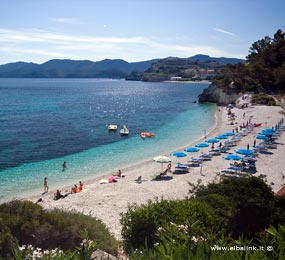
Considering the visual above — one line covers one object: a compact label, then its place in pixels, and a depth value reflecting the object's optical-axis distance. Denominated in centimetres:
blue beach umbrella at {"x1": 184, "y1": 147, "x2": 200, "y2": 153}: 2900
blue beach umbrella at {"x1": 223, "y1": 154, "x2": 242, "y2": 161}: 2478
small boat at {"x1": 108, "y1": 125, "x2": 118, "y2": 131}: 4667
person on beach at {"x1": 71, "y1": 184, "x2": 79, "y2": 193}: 2158
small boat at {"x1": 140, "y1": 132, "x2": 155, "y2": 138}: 4191
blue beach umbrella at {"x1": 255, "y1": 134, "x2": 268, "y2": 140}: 3252
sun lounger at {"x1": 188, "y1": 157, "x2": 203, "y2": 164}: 2760
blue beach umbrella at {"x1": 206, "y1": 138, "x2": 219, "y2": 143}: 3316
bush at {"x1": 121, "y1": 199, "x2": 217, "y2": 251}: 969
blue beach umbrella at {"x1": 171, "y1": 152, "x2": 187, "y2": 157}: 2692
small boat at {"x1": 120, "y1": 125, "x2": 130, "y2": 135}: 4339
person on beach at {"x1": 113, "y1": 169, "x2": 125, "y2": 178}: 2519
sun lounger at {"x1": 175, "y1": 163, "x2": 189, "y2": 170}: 2557
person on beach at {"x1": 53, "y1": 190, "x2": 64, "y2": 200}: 2057
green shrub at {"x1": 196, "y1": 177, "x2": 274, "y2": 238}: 1059
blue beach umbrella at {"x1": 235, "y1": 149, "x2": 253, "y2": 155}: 2609
